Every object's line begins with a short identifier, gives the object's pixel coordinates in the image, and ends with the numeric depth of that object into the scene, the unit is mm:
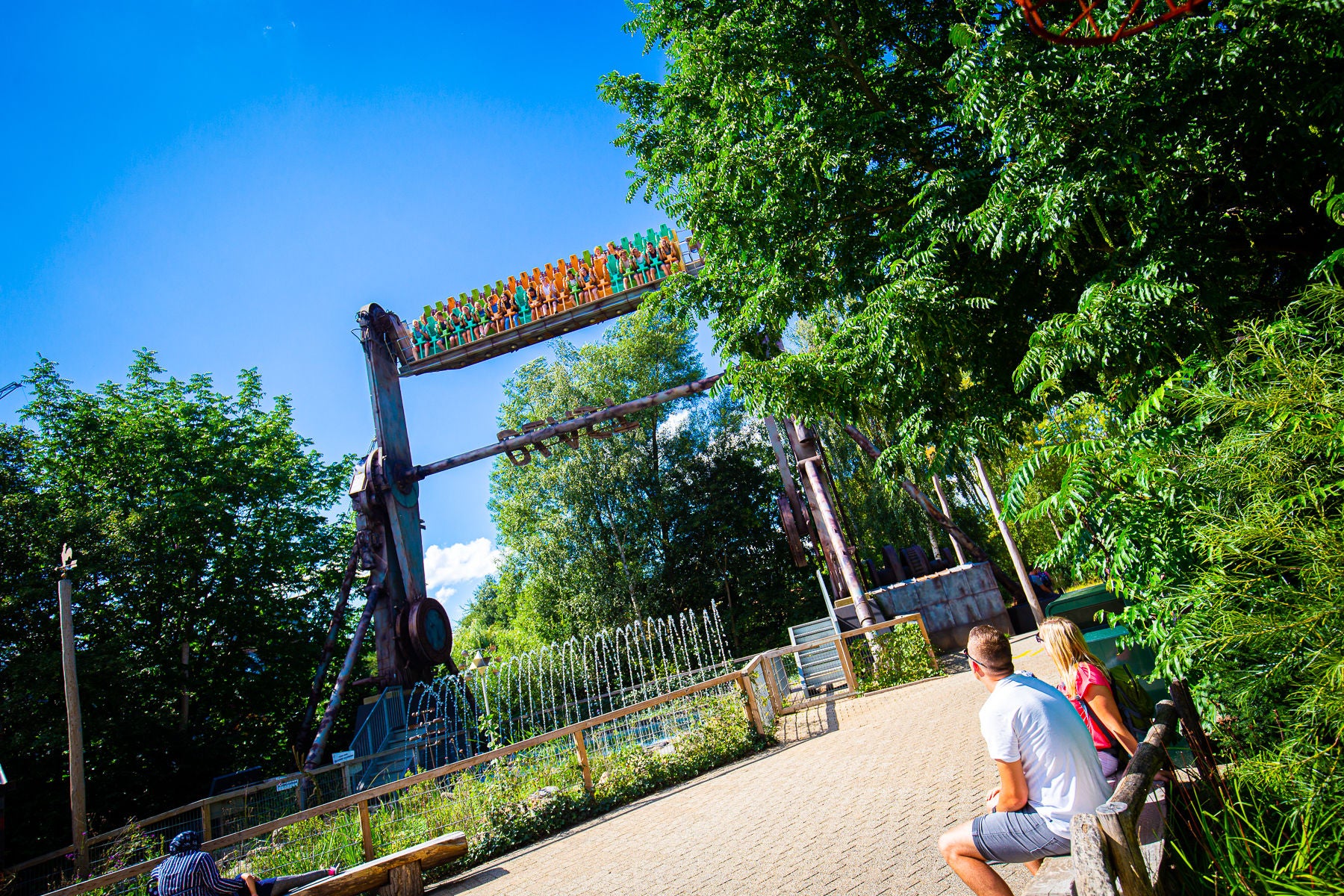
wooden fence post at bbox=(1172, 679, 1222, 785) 3299
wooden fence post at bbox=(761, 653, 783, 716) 11023
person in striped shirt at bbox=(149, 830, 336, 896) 5168
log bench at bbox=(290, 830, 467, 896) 5848
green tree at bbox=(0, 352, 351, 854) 14484
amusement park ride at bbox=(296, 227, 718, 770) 16328
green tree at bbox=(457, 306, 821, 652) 28328
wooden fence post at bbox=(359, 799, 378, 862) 7059
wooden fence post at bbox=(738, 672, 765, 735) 9602
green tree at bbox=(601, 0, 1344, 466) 4152
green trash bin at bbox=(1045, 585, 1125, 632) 7559
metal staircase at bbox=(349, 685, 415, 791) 13180
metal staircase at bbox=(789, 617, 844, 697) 12898
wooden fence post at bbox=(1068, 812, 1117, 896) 2088
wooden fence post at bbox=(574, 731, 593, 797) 8170
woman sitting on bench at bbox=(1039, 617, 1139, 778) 3244
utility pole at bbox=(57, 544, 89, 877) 9220
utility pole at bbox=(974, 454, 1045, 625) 13461
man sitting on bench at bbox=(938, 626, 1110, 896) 2631
